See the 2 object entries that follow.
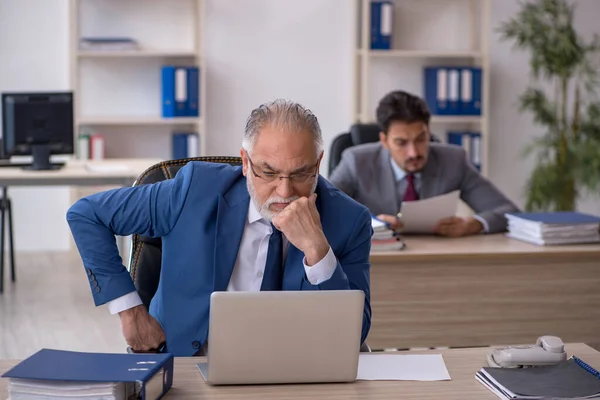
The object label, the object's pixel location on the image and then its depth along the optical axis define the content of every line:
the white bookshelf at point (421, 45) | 6.51
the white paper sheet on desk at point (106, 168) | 5.09
